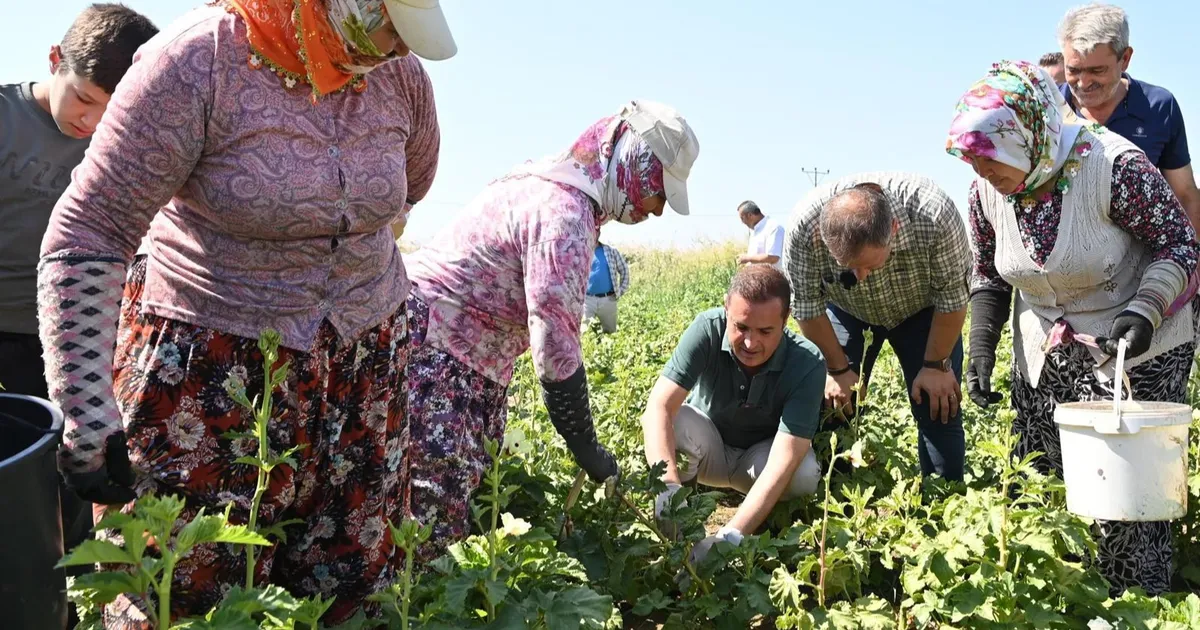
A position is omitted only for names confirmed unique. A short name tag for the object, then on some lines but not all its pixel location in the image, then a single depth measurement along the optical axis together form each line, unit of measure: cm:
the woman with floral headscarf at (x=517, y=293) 234
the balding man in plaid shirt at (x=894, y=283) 326
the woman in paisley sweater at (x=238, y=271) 159
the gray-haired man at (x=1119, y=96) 355
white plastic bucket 239
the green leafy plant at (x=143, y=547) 110
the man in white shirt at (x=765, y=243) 898
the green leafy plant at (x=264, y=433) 148
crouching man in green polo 326
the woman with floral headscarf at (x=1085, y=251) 272
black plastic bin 121
